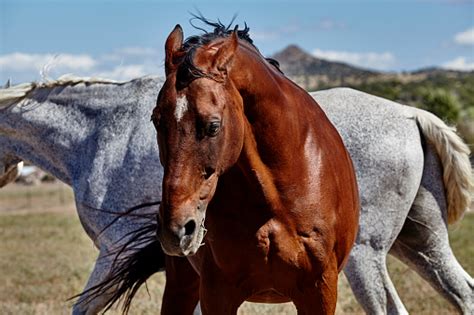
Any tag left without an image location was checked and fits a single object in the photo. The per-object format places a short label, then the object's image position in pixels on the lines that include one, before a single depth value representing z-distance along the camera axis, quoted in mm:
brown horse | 6531
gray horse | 11375
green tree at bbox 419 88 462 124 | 43625
